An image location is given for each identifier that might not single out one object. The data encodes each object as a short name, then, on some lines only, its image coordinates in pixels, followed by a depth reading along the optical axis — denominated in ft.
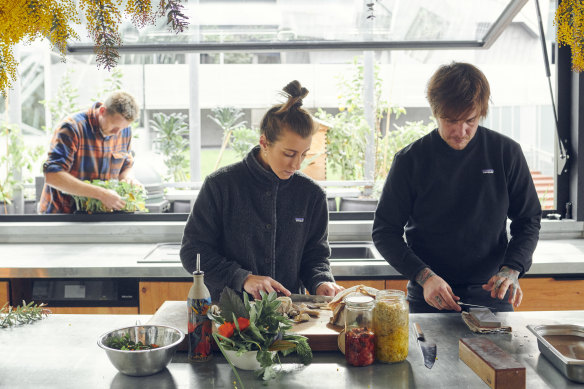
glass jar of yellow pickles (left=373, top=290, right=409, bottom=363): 5.27
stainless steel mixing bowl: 4.95
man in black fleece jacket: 6.97
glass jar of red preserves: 5.20
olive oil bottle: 5.27
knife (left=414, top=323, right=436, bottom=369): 5.30
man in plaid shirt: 11.00
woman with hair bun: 6.77
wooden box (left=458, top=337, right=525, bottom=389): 4.64
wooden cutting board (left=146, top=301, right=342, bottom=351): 5.53
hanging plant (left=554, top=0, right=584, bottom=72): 6.02
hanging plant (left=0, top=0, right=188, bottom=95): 5.47
